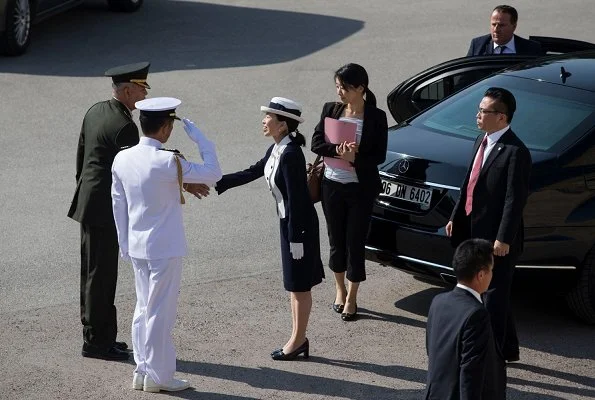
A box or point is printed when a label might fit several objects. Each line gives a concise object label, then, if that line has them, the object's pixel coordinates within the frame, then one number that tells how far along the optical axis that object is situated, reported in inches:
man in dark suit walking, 421.7
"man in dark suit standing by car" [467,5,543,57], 860.6
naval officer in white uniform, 544.1
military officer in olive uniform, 585.9
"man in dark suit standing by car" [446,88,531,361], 555.2
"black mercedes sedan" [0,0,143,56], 1173.1
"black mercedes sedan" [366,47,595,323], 616.1
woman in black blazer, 634.8
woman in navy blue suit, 585.6
